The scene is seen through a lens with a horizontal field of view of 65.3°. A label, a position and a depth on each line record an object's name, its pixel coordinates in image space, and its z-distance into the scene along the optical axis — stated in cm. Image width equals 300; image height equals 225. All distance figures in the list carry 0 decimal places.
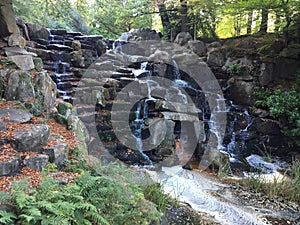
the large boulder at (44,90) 460
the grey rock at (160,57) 970
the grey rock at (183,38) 1089
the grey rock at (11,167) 273
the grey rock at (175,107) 723
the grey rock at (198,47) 1006
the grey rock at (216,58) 955
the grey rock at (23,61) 481
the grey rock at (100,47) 981
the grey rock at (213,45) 1000
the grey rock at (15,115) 367
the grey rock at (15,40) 556
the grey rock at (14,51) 513
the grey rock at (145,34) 1152
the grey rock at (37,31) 834
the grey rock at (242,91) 855
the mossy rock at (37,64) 521
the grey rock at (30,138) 320
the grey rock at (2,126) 334
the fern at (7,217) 176
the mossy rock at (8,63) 466
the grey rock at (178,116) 694
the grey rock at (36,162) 303
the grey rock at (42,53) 755
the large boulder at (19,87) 425
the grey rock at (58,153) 338
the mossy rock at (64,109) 493
